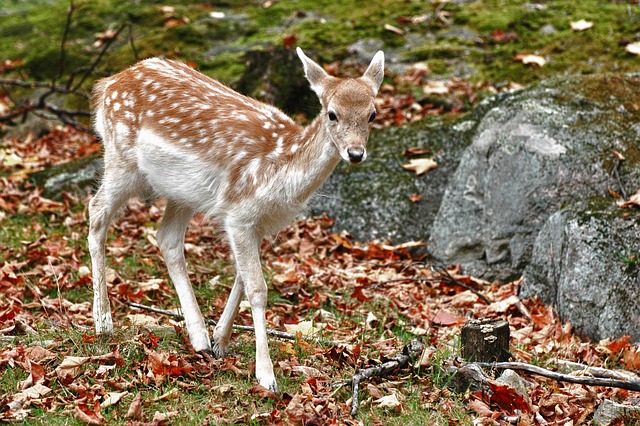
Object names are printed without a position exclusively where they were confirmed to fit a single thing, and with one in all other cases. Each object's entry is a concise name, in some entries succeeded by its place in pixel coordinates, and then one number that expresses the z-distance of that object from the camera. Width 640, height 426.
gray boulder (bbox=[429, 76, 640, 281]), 14.08
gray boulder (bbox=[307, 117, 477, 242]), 16.16
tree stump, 10.16
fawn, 10.36
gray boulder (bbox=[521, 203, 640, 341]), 11.88
